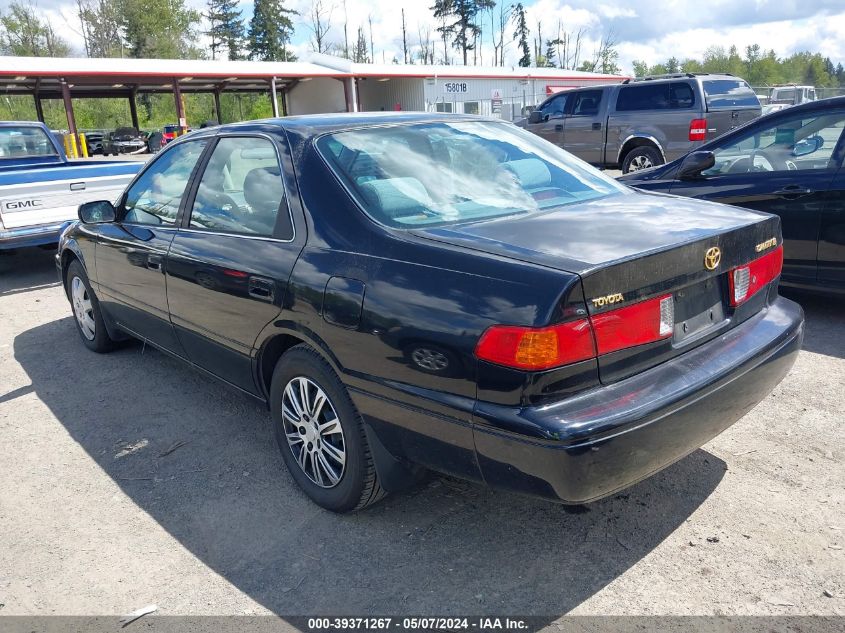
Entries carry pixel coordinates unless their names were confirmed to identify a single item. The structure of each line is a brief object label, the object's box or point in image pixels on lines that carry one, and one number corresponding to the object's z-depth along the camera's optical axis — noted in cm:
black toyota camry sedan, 234
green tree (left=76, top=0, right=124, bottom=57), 6538
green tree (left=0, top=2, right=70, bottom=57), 5844
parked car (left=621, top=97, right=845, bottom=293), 514
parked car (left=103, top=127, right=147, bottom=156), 3394
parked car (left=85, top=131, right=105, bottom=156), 3391
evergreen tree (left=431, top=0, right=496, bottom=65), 8462
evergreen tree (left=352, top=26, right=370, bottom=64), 7969
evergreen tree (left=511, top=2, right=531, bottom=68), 9862
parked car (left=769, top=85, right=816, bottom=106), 3092
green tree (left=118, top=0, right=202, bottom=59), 6619
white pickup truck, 786
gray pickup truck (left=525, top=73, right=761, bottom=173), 1210
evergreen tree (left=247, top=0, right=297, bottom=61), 7381
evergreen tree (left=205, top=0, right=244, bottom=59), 7675
